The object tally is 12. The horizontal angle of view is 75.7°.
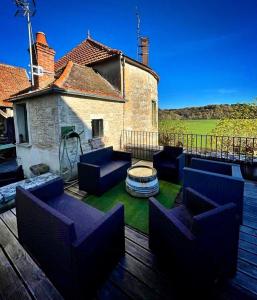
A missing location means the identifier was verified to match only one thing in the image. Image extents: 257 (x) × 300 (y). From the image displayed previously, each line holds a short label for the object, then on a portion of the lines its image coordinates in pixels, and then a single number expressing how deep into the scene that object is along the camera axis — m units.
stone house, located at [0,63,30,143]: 11.28
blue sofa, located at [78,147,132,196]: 4.17
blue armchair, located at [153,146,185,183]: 4.84
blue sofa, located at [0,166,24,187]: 5.10
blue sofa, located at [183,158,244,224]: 2.83
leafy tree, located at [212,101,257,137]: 8.32
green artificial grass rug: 3.19
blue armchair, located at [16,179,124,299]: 1.62
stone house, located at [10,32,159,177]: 5.47
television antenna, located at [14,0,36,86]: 6.49
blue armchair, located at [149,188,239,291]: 1.61
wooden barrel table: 4.02
